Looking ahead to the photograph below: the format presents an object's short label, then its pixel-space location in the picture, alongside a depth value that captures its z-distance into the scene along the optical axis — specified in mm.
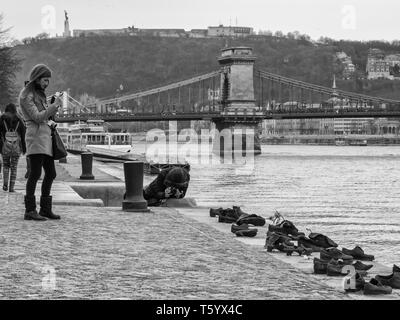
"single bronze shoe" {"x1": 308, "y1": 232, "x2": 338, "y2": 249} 10288
